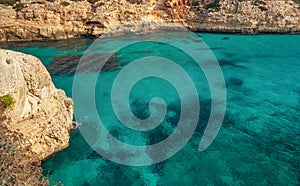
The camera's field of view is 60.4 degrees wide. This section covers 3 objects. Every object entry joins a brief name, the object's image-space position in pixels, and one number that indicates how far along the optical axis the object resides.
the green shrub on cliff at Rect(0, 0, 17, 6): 53.59
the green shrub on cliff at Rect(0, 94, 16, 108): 12.14
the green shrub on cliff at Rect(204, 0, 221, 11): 61.09
